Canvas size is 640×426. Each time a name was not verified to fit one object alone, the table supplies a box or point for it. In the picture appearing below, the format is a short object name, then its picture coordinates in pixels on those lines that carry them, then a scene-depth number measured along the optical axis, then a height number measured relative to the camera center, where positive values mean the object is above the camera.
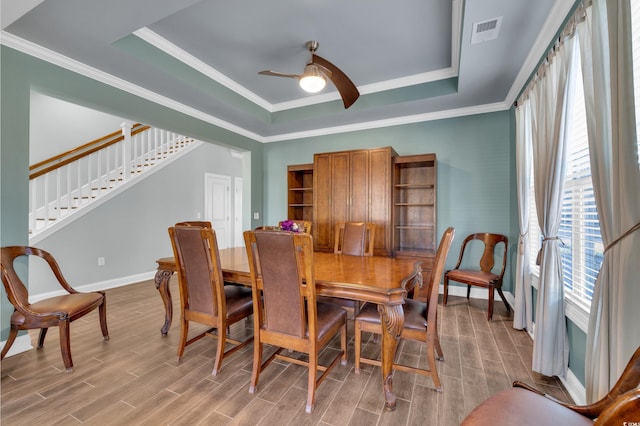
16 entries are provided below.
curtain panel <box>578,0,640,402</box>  1.09 +0.10
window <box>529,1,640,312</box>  1.73 -0.07
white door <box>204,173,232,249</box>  6.14 +0.22
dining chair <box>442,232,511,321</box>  3.10 -0.73
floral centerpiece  2.39 -0.10
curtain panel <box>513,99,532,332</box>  2.67 -0.02
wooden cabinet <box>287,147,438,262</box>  3.87 +0.24
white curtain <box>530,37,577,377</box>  1.79 +0.05
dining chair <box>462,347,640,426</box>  0.90 -0.71
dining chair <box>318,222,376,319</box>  3.05 -0.28
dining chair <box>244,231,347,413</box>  1.60 -0.54
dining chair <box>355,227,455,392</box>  1.80 -0.75
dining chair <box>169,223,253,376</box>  2.00 -0.58
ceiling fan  2.56 +1.32
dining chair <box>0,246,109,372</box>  2.04 -0.74
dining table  1.66 -0.45
